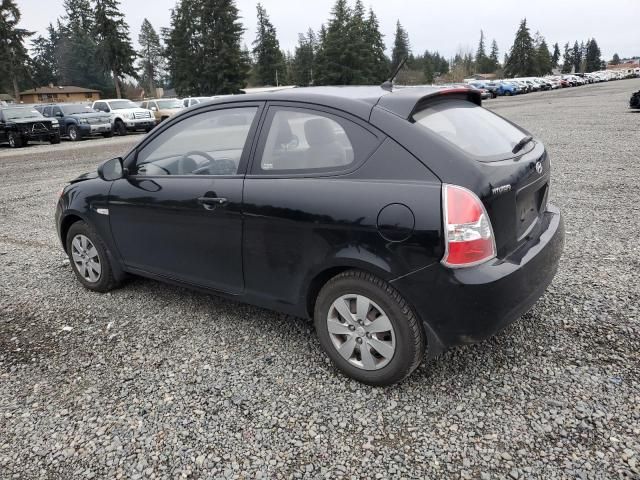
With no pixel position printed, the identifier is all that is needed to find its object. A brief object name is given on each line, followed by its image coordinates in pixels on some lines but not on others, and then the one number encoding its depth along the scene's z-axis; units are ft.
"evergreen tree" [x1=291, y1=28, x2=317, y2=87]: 290.76
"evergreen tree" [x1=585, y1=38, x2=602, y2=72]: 456.04
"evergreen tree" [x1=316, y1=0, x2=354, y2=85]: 222.07
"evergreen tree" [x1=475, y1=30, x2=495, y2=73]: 403.56
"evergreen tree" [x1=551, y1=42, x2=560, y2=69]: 473.67
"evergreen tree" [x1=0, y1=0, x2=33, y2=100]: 204.23
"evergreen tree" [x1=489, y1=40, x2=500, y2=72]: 407.05
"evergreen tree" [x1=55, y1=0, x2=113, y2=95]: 299.58
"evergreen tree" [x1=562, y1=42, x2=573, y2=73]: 463.01
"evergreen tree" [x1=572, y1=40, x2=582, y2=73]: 470.39
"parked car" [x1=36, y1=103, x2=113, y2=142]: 76.23
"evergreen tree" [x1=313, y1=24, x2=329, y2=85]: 223.51
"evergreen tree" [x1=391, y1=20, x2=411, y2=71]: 333.09
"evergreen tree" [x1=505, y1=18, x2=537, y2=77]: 327.06
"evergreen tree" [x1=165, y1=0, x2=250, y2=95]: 197.16
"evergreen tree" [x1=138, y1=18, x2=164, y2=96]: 346.95
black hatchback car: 8.45
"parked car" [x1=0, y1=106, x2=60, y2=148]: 67.67
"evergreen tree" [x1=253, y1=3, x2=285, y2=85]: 260.62
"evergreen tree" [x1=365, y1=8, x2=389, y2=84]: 235.20
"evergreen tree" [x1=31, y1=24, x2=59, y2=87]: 297.53
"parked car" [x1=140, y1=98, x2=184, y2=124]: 91.30
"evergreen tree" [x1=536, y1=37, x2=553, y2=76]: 331.16
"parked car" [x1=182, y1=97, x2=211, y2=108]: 94.50
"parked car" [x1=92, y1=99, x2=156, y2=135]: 81.71
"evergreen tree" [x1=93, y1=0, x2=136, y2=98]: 202.90
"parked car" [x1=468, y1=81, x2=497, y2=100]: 155.53
